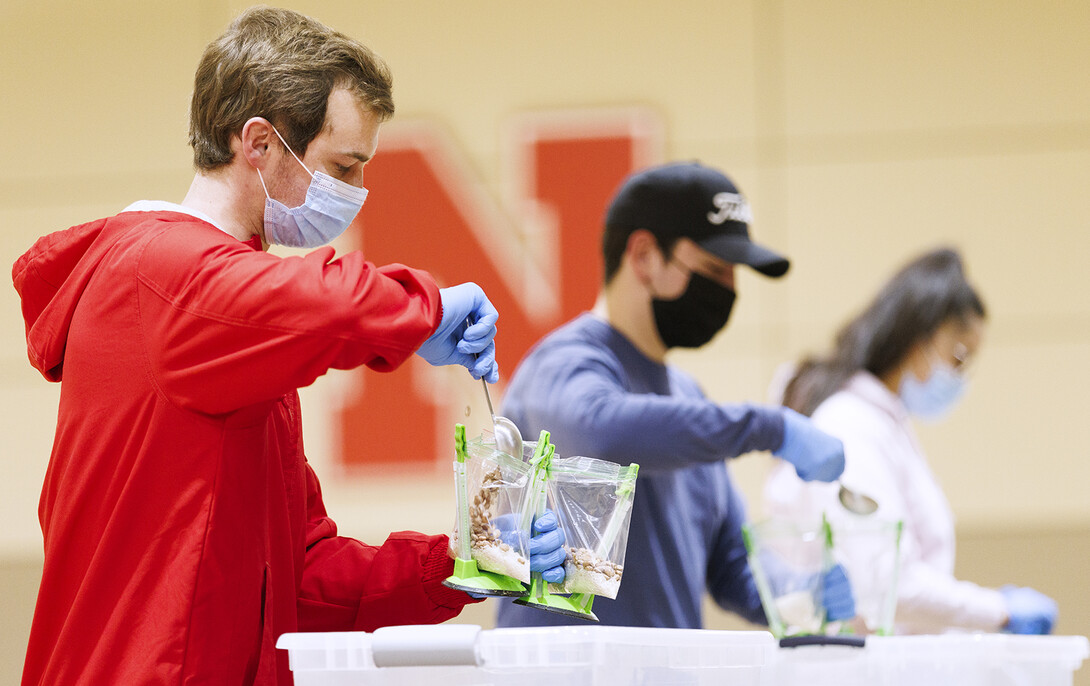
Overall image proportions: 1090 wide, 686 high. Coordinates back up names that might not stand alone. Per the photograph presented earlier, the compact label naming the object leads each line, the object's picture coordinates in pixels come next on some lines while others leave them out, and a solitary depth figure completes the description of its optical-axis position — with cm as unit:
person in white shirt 536
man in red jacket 426
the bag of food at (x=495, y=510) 440
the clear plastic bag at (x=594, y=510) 445
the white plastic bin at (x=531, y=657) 434
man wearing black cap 487
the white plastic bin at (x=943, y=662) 442
